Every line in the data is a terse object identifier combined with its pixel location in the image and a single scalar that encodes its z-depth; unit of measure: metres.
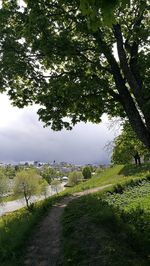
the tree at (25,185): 57.22
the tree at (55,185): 87.39
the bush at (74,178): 86.05
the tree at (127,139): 13.02
